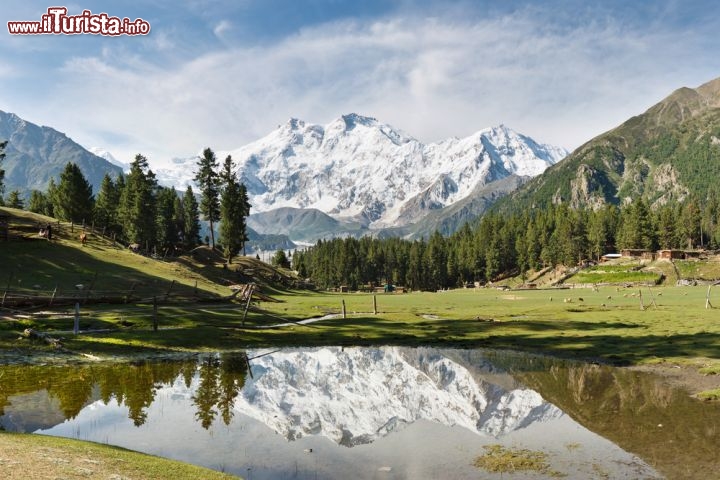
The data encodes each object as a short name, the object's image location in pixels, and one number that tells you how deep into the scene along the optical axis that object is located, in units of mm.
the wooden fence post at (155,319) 44719
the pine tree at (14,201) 161375
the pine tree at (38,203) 162125
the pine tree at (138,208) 121250
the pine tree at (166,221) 145750
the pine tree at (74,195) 116125
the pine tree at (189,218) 174500
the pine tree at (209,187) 140500
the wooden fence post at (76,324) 39562
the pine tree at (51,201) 144425
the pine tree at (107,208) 135875
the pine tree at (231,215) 130750
